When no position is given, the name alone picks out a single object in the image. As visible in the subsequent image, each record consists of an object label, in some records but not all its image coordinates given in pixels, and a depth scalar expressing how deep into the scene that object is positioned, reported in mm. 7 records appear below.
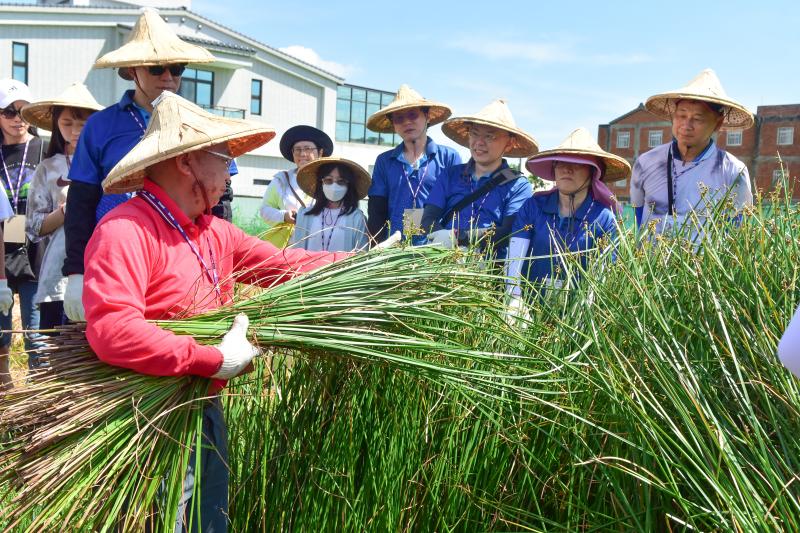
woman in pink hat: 3424
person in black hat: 5113
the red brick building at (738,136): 36409
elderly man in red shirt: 1739
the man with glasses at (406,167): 4430
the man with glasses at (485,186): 3797
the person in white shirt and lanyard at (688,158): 3543
